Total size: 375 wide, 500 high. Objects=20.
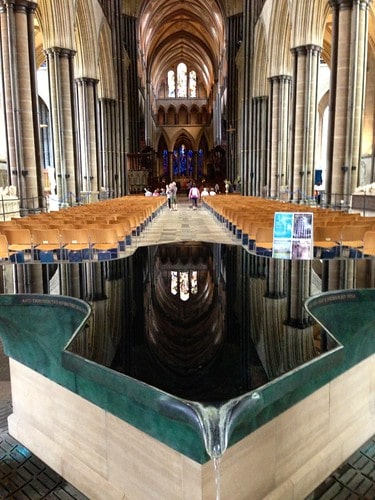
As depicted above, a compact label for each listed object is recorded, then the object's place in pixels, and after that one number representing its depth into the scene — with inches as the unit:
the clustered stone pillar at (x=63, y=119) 871.7
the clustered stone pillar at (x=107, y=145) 1397.6
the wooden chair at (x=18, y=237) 324.6
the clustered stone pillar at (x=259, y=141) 1311.1
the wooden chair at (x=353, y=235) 322.3
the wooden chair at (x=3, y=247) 291.9
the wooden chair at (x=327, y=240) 326.6
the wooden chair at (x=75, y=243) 331.0
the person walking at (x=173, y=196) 1146.3
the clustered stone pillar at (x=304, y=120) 868.6
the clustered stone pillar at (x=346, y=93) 653.9
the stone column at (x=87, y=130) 1139.9
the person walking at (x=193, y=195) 1115.9
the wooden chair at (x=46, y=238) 328.5
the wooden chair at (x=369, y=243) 287.6
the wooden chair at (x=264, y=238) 332.2
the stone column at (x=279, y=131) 1106.7
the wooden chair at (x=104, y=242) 330.6
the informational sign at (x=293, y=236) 245.4
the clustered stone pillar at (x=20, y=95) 634.8
